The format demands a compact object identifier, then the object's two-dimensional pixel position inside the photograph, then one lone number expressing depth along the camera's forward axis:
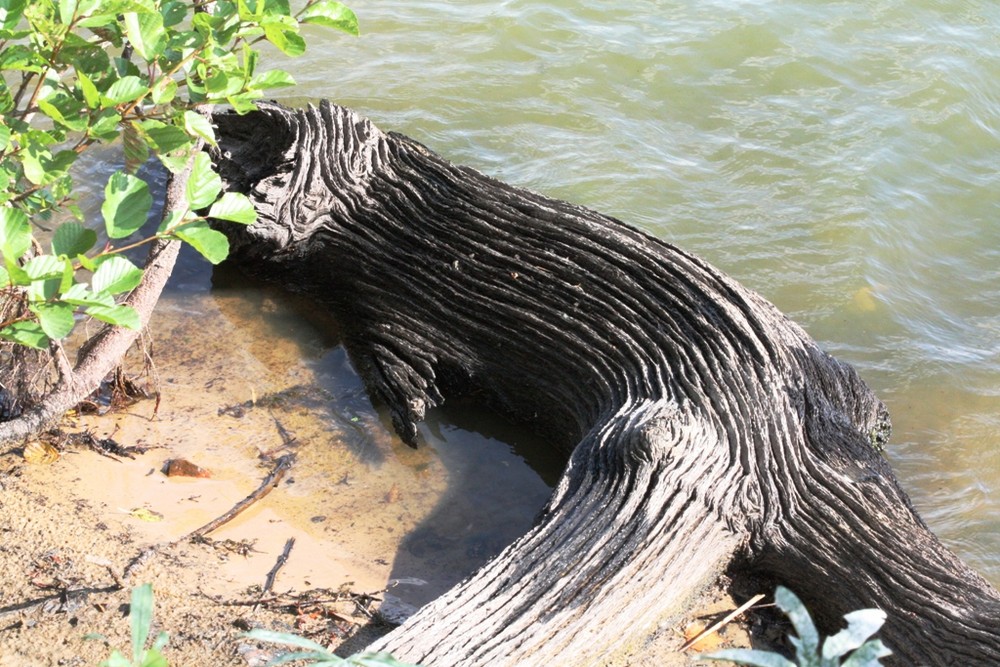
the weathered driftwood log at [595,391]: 3.22
